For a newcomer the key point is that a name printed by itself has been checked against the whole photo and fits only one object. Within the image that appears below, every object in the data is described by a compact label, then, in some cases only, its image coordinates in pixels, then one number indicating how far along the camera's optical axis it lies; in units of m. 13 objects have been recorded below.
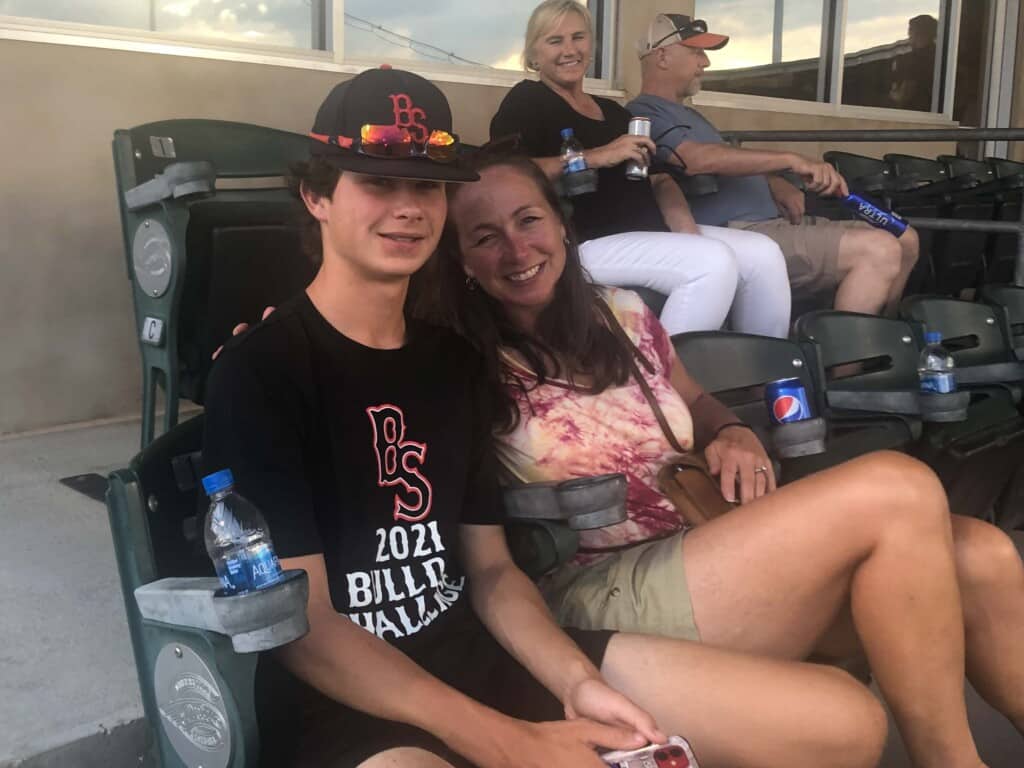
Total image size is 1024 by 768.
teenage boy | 1.23
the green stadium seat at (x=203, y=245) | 2.36
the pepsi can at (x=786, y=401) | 1.95
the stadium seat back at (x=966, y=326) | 3.17
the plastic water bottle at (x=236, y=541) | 1.04
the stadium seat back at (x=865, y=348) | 2.76
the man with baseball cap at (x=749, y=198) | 3.40
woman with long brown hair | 1.50
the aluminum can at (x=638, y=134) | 2.94
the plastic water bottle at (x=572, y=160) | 2.78
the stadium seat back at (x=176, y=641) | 1.09
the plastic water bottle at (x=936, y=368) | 2.58
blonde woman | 2.92
